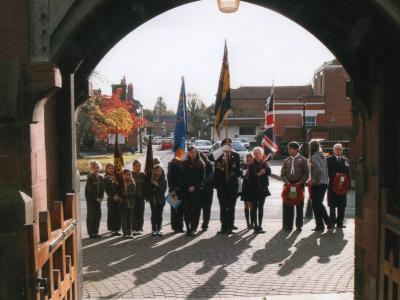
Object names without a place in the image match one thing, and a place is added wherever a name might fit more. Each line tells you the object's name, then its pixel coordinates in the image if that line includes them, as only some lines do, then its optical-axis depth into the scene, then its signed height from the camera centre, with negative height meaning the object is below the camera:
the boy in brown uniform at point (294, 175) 11.02 -0.93
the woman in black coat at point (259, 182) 11.22 -1.09
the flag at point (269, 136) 12.75 -0.10
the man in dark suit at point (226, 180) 11.15 -1.05
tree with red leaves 38.50 +1.41
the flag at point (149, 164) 10.94 -0.65
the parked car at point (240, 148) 32.91 -1.04
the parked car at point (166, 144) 68.69 -1.51
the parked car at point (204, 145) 46.38 -1.19
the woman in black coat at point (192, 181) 11.05 -1.04
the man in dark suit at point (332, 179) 11.39 -1.11
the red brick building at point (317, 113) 36.21 +1.99
